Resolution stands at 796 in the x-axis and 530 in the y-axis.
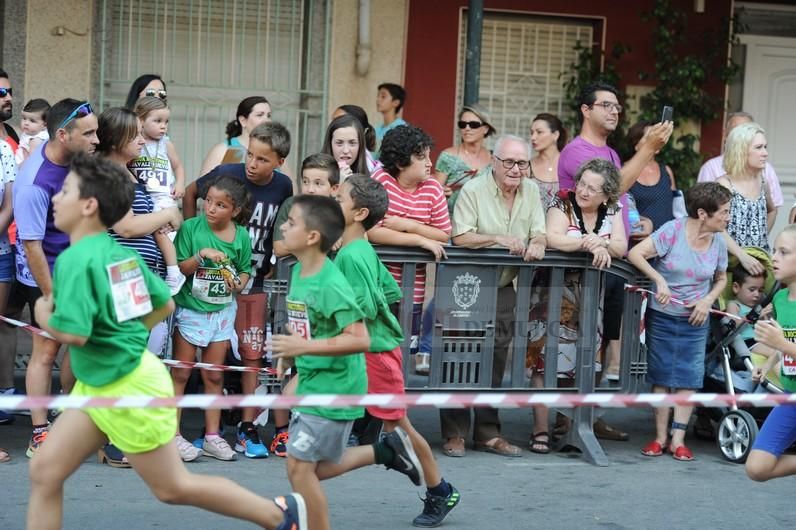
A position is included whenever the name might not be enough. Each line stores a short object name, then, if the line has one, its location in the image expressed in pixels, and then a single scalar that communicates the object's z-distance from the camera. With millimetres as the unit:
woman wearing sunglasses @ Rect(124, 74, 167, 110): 11857
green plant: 17623
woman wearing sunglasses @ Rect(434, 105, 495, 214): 13155
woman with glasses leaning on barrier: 11377
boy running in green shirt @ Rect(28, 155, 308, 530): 6968
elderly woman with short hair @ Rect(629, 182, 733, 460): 11827
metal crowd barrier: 11105
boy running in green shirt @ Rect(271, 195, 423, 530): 7851
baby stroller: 11727
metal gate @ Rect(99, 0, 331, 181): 16177
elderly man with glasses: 11288
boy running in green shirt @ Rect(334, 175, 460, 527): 8557
